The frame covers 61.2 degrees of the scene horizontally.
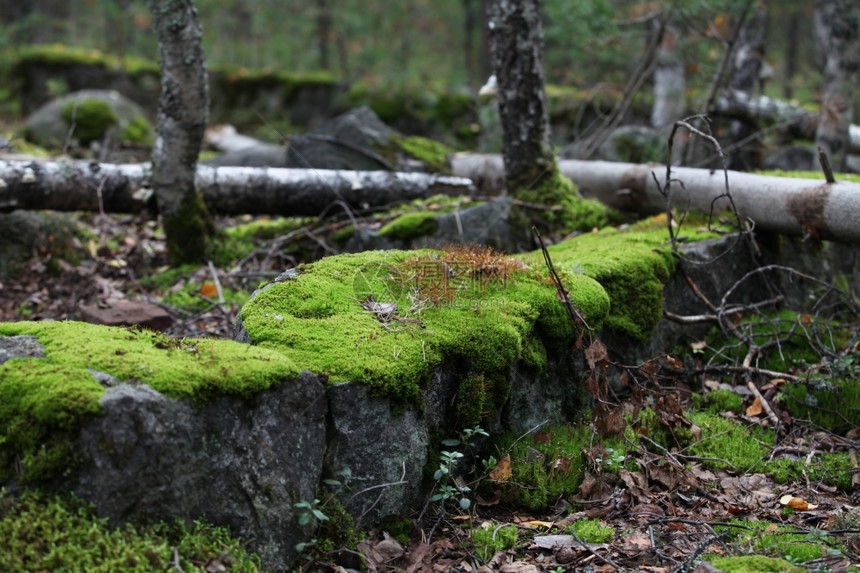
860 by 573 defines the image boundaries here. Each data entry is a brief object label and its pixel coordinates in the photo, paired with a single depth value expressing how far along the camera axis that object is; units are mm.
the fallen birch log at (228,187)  6848
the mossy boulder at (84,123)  12445
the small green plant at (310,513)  2938
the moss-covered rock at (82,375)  2670
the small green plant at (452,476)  3404
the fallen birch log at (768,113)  10664
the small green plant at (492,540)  3326
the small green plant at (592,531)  3438
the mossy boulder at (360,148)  9141
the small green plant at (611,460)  3807
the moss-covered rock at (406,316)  3428
